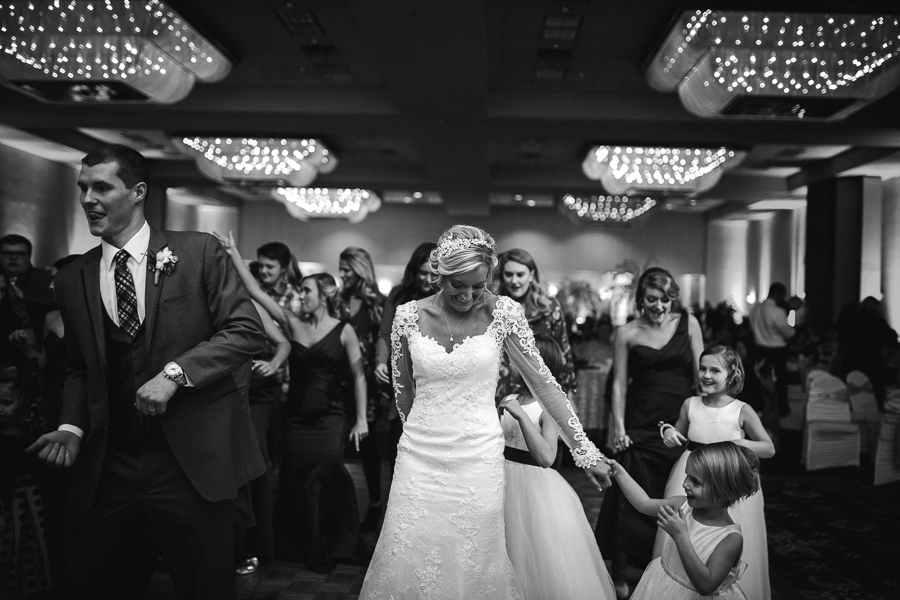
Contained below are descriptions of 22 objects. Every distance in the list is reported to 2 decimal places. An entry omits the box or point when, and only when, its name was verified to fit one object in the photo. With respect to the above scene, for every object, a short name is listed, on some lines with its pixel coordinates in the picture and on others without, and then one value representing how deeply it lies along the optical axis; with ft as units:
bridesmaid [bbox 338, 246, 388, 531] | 16.87
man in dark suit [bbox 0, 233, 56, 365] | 15.14
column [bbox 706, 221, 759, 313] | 65.62
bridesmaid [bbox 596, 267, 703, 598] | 12.63
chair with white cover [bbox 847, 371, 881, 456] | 23.08
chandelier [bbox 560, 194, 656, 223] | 45.93
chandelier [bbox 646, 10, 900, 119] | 17.56
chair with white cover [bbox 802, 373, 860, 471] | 22.27
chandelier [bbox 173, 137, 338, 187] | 31.45
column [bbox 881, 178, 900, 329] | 41.86
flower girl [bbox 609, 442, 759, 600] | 7.68
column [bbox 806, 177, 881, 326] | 40.32
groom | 7.11
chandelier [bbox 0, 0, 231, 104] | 17.75
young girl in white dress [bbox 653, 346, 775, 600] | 10.17
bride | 8.03
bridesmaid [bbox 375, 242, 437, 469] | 14.29
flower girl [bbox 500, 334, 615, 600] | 9.16
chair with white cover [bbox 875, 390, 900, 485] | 20.22
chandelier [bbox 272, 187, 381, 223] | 45.98
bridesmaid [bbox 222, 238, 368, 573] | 13.61
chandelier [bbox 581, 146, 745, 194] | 31.83
